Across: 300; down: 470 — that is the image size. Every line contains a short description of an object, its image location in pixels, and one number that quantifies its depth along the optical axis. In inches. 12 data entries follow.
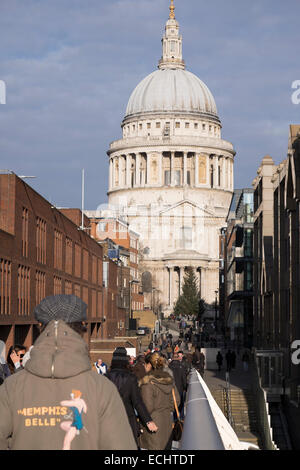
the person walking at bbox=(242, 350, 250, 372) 2250.2
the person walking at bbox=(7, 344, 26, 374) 574.6
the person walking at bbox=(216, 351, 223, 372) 2228.1
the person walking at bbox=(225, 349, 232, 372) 2147.4
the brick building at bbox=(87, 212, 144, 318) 4594.0
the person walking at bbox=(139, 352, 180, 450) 482.9
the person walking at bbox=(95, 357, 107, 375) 900.3
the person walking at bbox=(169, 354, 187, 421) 749.9
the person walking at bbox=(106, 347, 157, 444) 448.0
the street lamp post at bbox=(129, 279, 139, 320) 4172.5
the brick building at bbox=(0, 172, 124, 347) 1631.4
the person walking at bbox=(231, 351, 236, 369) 2186.0
